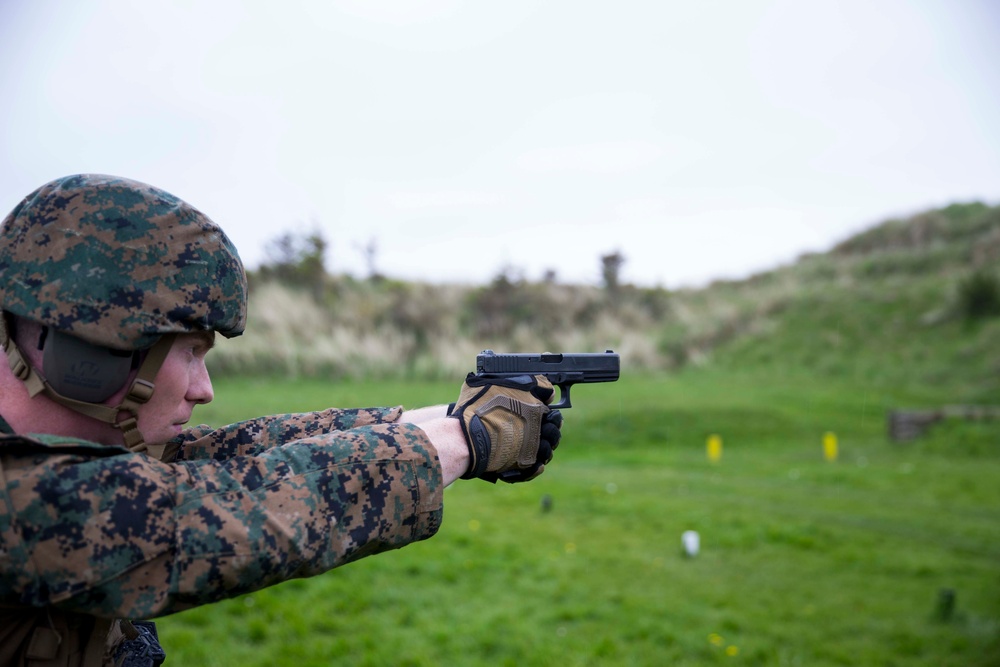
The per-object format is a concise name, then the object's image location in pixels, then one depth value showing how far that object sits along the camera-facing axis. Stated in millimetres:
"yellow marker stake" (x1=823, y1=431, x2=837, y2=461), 11578
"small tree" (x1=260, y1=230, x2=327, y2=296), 20469
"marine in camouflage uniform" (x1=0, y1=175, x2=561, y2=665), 1665
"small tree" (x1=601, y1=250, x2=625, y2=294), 22047
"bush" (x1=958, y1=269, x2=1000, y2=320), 18812
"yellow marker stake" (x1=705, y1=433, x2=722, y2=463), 11688
